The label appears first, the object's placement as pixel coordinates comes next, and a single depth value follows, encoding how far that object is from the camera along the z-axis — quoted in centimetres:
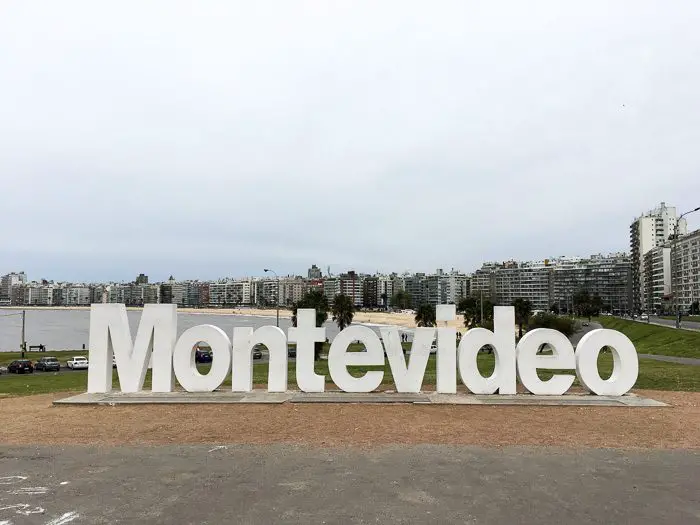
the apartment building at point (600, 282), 18150
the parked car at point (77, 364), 4234
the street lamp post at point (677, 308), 4843
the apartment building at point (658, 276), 14262
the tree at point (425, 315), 6881
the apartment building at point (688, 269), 12838
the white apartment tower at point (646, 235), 16188
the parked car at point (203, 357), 4823
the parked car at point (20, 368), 3841
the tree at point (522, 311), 6255
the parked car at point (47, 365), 4069
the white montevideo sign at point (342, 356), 1584
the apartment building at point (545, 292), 19688
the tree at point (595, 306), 12219
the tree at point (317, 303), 5819
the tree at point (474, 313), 6366
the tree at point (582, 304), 12261
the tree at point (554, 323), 5138
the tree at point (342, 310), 6625
